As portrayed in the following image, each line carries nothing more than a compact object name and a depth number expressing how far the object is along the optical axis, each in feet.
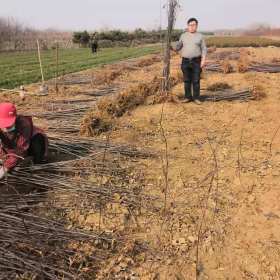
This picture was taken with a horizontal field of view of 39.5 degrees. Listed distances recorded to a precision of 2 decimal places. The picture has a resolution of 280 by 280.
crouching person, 10.82
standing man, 22.04
